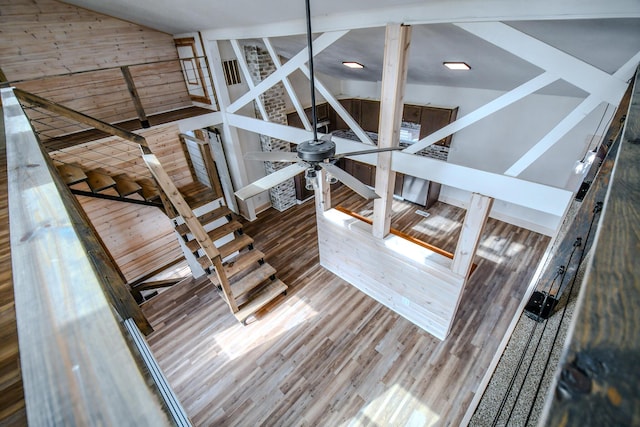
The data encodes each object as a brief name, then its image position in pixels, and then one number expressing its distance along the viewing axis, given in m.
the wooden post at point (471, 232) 2.78
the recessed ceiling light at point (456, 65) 3.69
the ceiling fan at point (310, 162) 1.85
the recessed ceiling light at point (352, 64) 4.92
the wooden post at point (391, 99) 2.52
